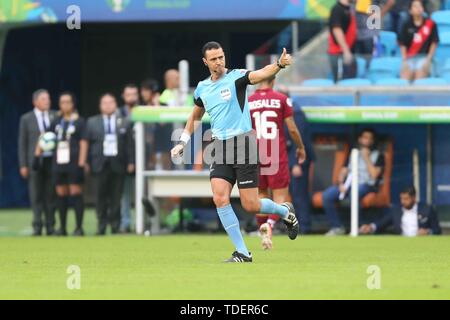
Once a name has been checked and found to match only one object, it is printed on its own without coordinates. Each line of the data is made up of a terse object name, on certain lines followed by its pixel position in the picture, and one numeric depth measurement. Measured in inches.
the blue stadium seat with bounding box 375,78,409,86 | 848.3
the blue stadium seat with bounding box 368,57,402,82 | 871.7
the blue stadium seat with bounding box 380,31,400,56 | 892.6
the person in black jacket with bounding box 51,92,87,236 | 839.1
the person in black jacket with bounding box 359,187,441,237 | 801.7
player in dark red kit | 685.9
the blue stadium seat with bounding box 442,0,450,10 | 922.7
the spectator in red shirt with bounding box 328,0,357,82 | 871.7
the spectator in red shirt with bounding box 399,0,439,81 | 869.2
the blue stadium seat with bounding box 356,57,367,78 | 875.4
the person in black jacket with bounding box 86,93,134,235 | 846.5
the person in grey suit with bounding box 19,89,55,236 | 845.8
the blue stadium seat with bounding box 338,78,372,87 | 856.3
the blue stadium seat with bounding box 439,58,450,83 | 856.9
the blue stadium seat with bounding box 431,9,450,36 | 904.3
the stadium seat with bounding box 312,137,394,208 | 824.3
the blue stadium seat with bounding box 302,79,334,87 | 860.1
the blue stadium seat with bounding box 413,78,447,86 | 846.5
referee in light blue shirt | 560.1
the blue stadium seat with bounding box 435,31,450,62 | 877.2
